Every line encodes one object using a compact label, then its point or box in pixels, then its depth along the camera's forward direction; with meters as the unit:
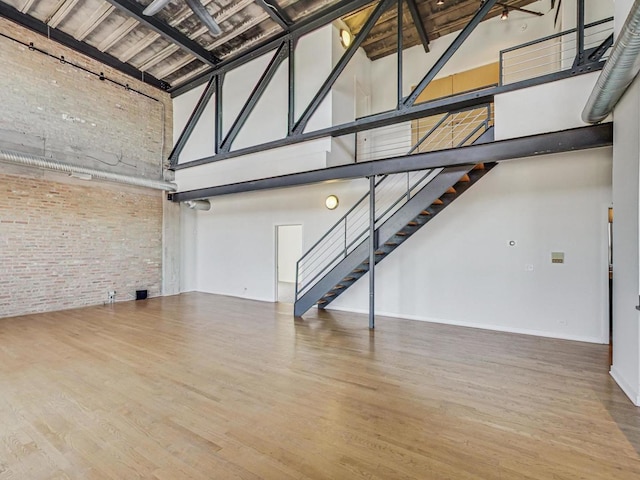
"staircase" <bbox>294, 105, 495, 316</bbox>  4.65
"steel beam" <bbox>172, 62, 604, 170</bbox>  3.73
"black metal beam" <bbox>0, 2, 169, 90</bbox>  5.96
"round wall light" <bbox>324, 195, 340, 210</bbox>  6.48
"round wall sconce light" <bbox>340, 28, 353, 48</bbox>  6.30
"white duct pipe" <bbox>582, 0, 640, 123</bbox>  2.21
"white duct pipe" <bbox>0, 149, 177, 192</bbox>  5.53
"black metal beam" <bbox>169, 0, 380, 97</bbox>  5.51
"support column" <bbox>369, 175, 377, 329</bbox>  4.96
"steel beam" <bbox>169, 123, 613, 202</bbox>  3.42
